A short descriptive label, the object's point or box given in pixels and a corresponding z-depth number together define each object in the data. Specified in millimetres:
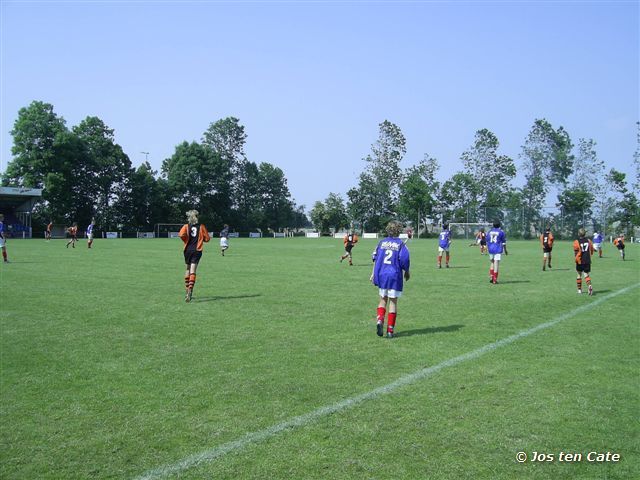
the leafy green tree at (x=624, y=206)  67250
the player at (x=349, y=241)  25016
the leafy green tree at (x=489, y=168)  85250
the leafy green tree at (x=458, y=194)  85812
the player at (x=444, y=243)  22938
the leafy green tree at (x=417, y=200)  86562
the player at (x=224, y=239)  32219
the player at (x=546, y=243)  22469
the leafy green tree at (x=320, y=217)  109938
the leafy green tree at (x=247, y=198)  101938
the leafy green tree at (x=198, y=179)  89438
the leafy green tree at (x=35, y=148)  68938
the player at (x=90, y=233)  38641
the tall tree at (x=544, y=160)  80938
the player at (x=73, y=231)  40625
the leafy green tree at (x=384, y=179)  93250
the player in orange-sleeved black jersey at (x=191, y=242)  12602
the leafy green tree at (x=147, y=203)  82812
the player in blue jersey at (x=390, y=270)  8867
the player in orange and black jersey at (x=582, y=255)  14188
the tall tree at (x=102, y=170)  77500
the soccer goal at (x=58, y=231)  69000
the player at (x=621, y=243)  30320
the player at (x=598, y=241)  32956
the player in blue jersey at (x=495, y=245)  16719
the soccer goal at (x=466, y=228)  74000
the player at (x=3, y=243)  22516
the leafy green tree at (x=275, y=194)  116500
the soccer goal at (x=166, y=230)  84062
